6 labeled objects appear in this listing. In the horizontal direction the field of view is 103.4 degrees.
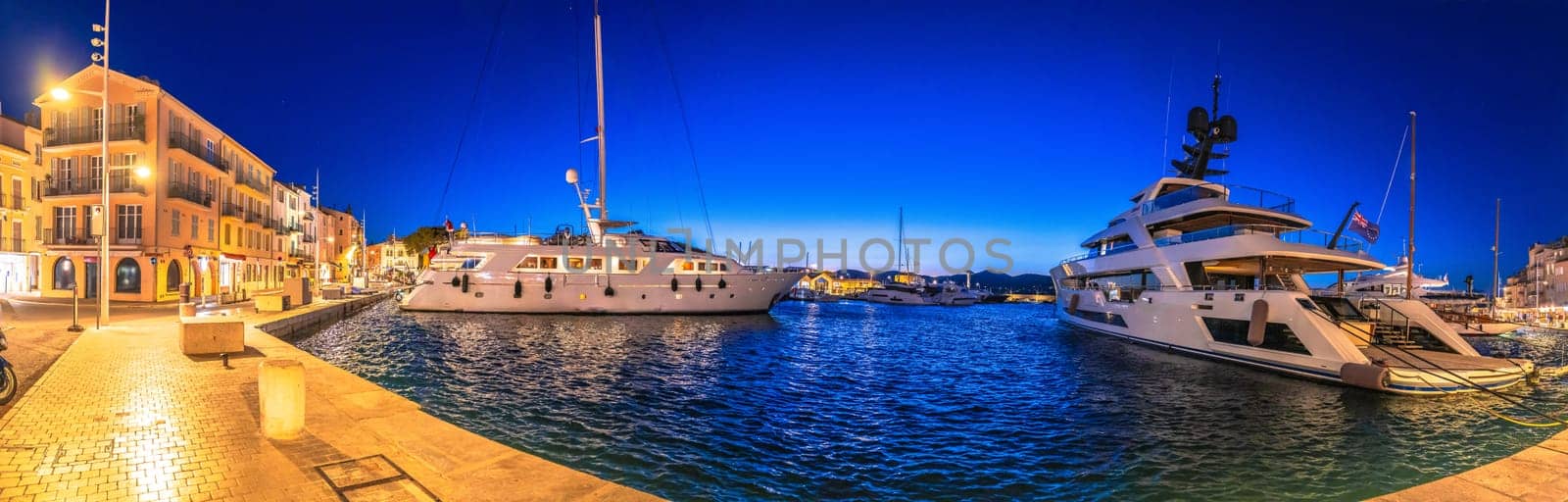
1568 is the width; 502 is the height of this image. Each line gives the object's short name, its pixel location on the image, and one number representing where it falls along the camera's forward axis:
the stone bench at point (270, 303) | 24.58
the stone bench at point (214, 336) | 12.09
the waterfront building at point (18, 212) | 31.55
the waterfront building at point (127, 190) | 28.75
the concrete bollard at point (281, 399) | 6.42
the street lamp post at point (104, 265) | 16.62
